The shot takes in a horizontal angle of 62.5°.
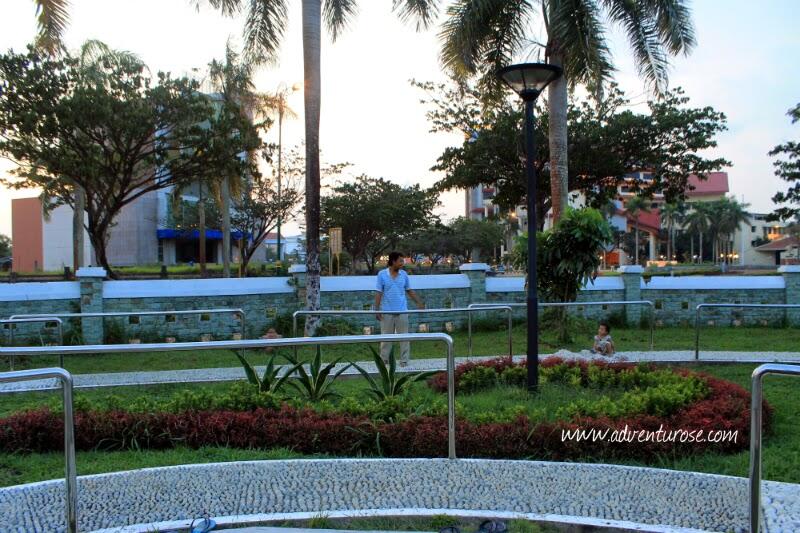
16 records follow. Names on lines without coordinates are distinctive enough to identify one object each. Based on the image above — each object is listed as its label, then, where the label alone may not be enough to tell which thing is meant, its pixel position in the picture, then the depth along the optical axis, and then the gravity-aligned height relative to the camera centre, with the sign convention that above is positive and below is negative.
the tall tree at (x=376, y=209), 35.71 +3.19
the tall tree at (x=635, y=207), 77.44 +6.85
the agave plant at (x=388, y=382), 6.66 -1.19
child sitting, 9.96 -1.19
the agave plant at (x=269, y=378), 6.77 -1.14
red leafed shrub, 5.31 -1.39
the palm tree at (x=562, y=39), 14.15 +5.15
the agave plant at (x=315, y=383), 6.90 -1.22
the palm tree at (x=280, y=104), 31.68 +7.95
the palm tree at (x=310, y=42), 13.11 +4.76
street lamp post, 7.28 +1.86
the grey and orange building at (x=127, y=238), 48.97 +2.52
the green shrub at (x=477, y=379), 7.95 -1.38
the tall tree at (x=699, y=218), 88.62 +6.03
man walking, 9.91 -0.47
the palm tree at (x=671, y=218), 86.62 +6.20
